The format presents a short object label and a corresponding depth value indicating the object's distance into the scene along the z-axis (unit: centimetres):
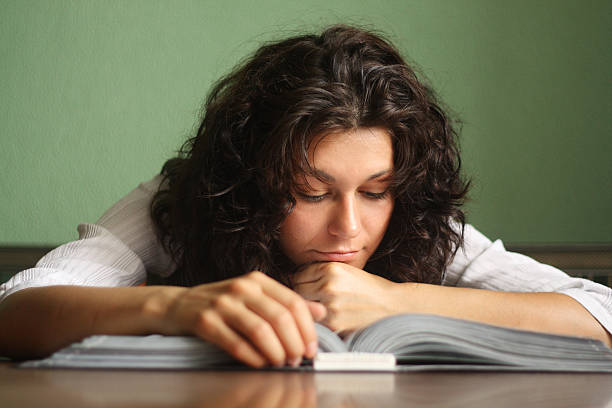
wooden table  43
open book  57
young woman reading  77
